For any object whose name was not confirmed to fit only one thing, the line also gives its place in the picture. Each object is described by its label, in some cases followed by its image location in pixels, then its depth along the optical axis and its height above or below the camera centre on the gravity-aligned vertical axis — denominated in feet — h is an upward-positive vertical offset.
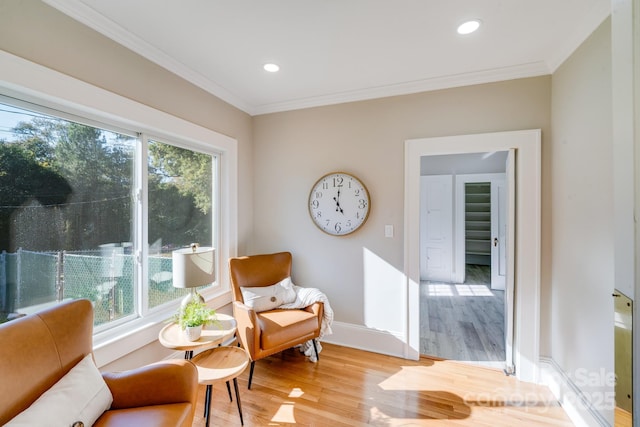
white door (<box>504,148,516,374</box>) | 7.63 -1.18
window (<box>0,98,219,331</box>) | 4.77 +0.00
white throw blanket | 8.21 -2.92
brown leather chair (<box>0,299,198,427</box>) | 3.36 -2.29
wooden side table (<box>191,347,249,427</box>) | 5.12 -3.18
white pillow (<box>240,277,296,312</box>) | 7.91 -2.54
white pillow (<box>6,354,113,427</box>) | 3.21 -2.50
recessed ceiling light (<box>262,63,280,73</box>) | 7.23 +4.04
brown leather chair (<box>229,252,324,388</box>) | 6.95 -2.96
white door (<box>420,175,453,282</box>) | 16.98 -0.91
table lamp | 6.20 -1.34
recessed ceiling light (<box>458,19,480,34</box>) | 5.53 +4.00
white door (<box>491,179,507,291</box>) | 14.88 -1.38
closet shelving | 20.06 -0.76
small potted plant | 5.73 -2.35
